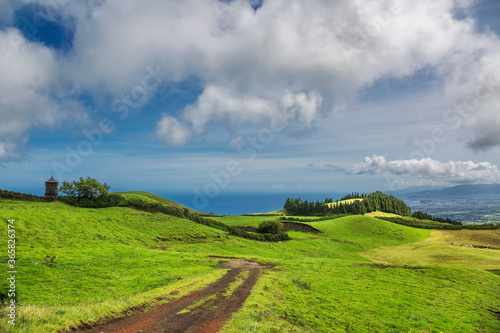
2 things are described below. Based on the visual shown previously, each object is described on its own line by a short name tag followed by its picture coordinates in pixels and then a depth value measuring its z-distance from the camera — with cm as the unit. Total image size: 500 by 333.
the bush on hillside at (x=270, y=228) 8181
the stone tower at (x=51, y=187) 7312
